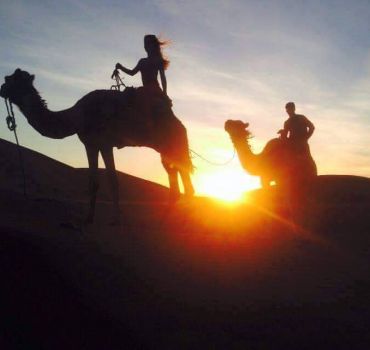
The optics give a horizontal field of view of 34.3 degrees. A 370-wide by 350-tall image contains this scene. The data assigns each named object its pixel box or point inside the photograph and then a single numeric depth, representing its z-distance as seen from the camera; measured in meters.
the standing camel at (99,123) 9.98
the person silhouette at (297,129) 11.32
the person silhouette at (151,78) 10.03
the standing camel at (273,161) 11.44
